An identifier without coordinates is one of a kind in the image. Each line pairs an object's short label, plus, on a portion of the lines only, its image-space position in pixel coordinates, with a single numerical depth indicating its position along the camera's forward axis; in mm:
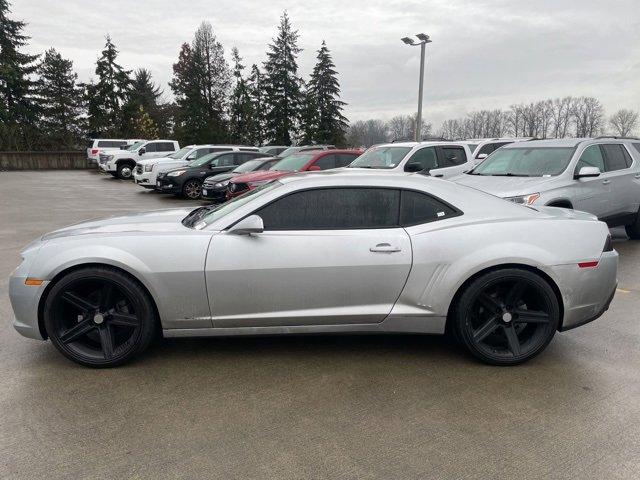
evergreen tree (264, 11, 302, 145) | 45406
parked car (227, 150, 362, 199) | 11398
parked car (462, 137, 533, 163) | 12492
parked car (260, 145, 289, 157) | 23250
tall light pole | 19953
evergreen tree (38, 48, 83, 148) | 47781
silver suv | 6809
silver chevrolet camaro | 3324
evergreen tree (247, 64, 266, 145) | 46062
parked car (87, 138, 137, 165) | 30891
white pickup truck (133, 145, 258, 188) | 16641
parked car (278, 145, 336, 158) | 16672
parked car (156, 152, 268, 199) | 14742
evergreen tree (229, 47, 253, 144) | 47281
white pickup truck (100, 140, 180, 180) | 24562
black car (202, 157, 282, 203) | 12648
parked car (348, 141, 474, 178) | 9841
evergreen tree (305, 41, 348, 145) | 44156
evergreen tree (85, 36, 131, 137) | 46812
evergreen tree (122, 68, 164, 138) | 47219
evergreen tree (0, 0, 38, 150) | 42750
